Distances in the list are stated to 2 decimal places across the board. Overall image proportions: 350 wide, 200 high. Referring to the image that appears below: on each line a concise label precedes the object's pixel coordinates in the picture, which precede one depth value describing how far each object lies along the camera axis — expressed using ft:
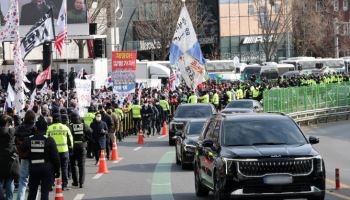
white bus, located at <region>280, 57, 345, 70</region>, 306.76
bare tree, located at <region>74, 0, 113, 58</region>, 242.99
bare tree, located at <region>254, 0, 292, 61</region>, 307.78
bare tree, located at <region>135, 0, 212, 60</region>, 295.89
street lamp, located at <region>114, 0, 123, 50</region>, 259.68
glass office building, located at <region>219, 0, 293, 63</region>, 347.36
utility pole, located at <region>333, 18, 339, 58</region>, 350.48
